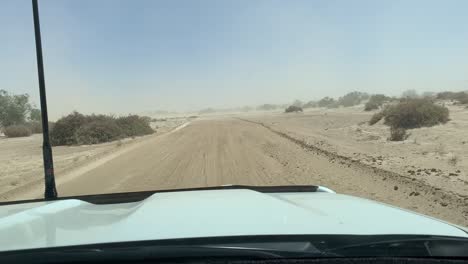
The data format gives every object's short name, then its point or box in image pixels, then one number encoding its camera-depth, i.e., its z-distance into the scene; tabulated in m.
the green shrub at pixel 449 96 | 71.19
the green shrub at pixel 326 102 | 159.23
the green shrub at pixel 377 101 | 75.00
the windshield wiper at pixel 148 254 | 2.17
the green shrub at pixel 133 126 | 47.78
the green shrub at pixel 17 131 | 61.30
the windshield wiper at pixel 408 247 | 2.27
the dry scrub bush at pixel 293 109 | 114.31
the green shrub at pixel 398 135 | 26.36
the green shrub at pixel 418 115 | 33.53
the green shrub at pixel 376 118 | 41.31
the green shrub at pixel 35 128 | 67.25
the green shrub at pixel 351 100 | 135.75
